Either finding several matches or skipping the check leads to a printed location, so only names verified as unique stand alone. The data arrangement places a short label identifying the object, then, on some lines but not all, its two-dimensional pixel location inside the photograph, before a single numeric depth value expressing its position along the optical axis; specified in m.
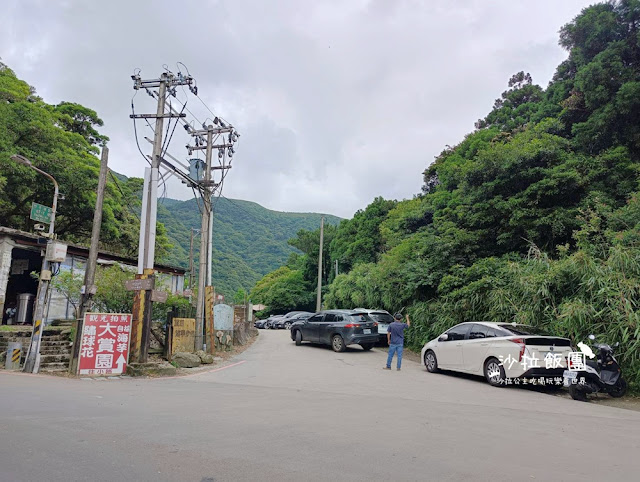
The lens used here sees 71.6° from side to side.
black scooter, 8.88
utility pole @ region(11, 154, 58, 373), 12.09
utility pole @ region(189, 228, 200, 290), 29.37
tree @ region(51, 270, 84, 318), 15.59
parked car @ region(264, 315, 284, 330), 42.78
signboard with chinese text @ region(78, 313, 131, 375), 11.57
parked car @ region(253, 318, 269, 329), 44.99
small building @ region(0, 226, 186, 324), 16.81
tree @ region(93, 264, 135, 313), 14.82
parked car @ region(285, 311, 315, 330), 37.67
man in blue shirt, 12.76
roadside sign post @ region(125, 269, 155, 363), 12.45
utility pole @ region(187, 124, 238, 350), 16.05
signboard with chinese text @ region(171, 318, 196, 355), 14.86
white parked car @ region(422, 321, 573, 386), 9.59
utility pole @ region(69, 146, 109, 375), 11.67
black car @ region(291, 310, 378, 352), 17.00
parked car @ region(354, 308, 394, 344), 17.67
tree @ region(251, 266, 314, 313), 53.75
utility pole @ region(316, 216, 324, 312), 38.12
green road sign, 12.33
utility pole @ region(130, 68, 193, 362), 12.61
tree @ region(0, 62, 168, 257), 19.78
